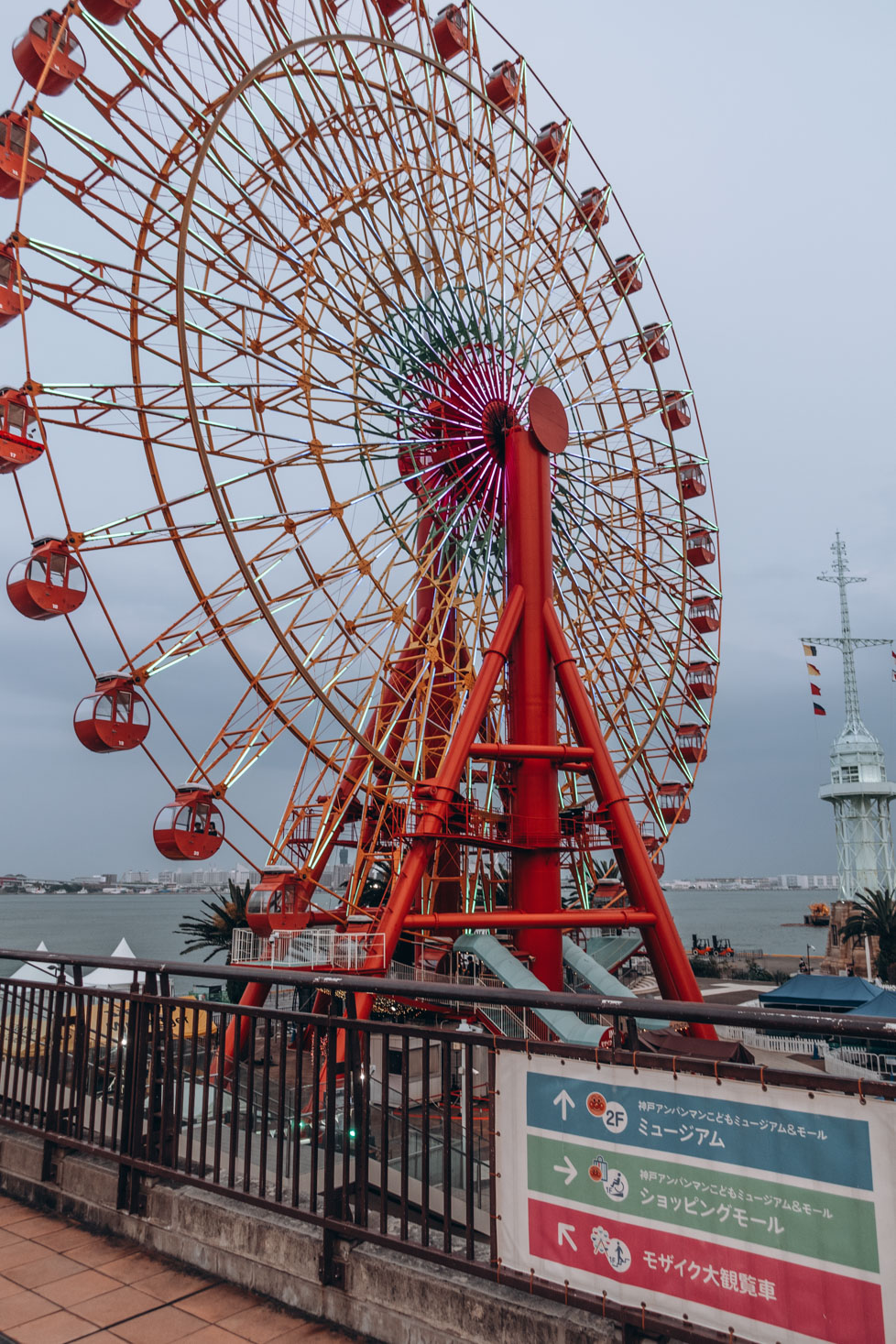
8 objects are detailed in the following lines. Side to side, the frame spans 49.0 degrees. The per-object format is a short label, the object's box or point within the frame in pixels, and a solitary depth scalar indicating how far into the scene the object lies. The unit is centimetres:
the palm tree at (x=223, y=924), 3738
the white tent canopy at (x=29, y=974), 2824
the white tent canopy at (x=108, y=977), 2403
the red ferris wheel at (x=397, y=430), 1653
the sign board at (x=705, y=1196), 286
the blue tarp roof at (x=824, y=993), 2705
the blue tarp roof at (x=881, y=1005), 2283
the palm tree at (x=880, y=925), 4316
